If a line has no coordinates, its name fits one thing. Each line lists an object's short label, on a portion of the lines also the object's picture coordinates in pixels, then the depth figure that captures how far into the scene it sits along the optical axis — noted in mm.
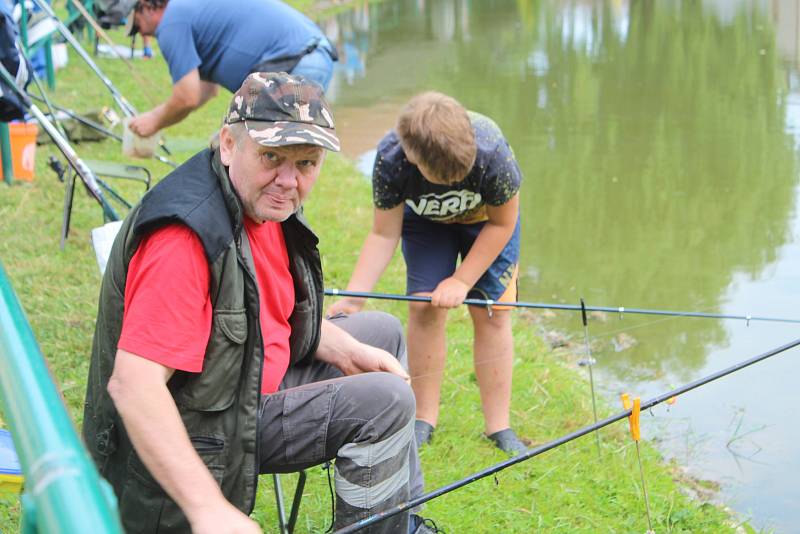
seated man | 1927
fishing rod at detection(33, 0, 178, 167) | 5961
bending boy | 3059
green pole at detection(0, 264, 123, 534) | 859
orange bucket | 6066
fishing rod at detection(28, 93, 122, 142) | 6365
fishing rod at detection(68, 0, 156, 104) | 9366
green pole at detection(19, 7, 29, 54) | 7484
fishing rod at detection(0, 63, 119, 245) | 3951
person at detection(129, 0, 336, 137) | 4520
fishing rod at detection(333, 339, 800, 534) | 2123
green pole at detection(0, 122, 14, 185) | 5776
